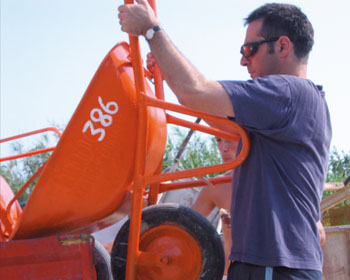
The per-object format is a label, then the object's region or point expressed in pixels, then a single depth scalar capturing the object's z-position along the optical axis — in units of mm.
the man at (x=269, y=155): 1733
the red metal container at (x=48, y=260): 2047
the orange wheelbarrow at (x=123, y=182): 2102
